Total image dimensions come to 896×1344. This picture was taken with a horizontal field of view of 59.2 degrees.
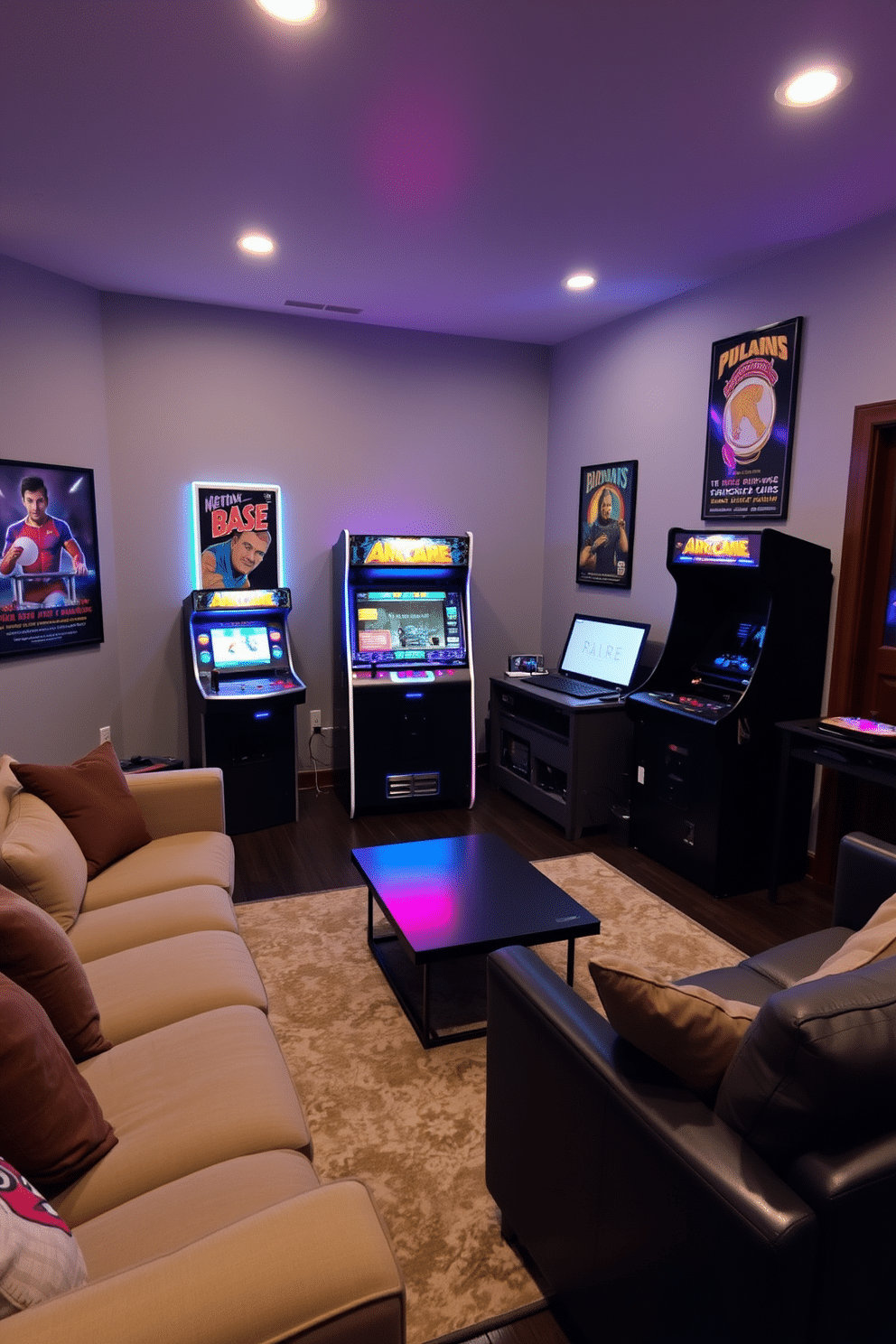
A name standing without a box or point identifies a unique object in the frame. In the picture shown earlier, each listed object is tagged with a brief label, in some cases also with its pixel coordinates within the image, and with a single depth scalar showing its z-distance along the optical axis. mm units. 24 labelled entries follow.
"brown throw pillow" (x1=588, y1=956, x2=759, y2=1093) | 1273
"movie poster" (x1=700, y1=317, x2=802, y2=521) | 3570
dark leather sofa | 1079
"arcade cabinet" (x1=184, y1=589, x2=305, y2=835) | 4156
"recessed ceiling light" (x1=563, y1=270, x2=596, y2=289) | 3885
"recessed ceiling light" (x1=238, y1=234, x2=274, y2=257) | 3420
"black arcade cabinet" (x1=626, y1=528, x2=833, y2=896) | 3414
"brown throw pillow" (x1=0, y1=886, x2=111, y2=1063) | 1567
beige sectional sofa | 953
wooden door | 3230
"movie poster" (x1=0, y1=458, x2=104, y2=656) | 3803
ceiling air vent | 4391
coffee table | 2395
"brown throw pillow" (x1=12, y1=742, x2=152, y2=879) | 2535
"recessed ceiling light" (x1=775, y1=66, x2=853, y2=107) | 2188
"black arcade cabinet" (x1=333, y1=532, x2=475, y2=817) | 4492
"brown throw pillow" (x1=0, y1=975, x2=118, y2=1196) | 1244
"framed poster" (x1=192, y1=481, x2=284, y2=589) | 4516
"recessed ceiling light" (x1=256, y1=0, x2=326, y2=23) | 1907
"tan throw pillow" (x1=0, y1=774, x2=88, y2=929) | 2072
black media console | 4148
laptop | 4391
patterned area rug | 1726
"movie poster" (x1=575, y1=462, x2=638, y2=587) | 4672
